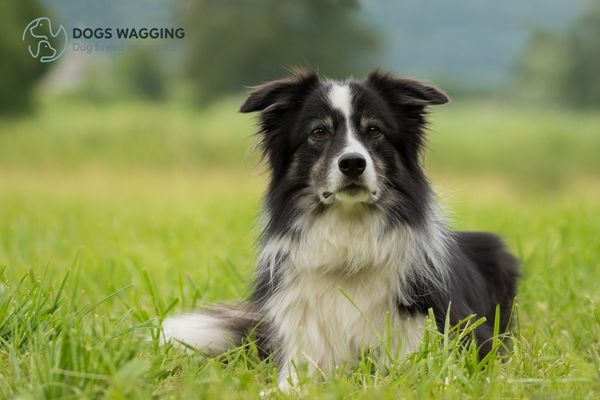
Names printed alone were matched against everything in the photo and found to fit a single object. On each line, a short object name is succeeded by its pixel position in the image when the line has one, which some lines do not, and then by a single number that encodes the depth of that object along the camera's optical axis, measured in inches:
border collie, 154.3
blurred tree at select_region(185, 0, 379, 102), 671.8
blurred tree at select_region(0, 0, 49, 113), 713.6
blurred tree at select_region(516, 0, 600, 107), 831.7
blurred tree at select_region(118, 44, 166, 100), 847.7
